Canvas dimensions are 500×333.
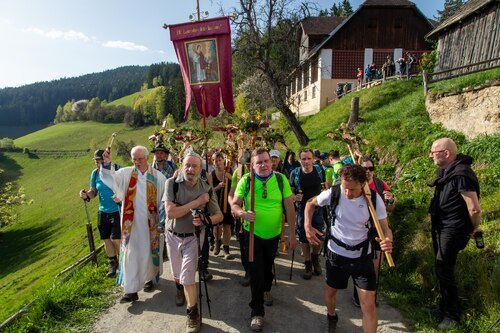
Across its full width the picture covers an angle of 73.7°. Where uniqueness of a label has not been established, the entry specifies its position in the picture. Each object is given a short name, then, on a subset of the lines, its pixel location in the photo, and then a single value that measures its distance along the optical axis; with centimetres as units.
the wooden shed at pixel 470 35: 1383
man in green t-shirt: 416
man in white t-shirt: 350
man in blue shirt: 573
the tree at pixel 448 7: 6768
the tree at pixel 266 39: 1675
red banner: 637
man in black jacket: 374
